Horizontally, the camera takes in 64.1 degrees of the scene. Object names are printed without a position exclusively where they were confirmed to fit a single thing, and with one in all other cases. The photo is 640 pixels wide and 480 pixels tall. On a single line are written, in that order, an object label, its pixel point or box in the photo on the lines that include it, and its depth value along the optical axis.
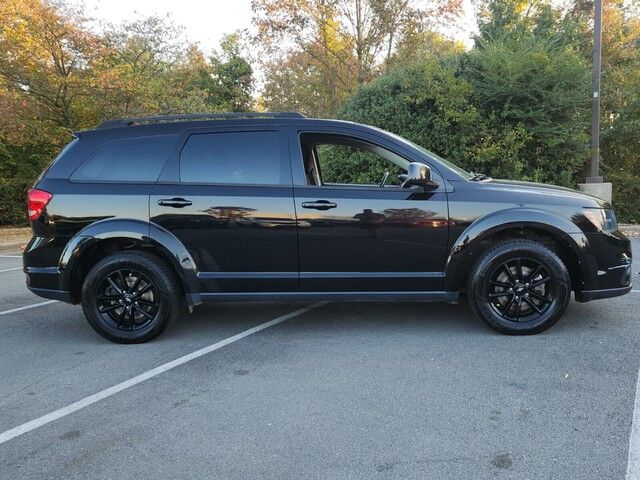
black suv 4.30
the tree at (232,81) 27.30
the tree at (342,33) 16.70
